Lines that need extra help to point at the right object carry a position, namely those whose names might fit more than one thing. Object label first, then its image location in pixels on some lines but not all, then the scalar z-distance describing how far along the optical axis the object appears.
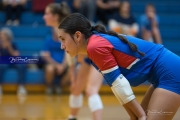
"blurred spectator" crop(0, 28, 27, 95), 13.52
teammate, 7.72
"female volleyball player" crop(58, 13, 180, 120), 4.81
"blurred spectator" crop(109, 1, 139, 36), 15.63
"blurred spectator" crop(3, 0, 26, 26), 16.67
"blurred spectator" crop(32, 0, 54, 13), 17.05
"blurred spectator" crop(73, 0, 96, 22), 16.46
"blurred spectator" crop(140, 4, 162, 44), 16.14
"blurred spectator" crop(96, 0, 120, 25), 17.20
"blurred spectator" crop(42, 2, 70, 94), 14.06
